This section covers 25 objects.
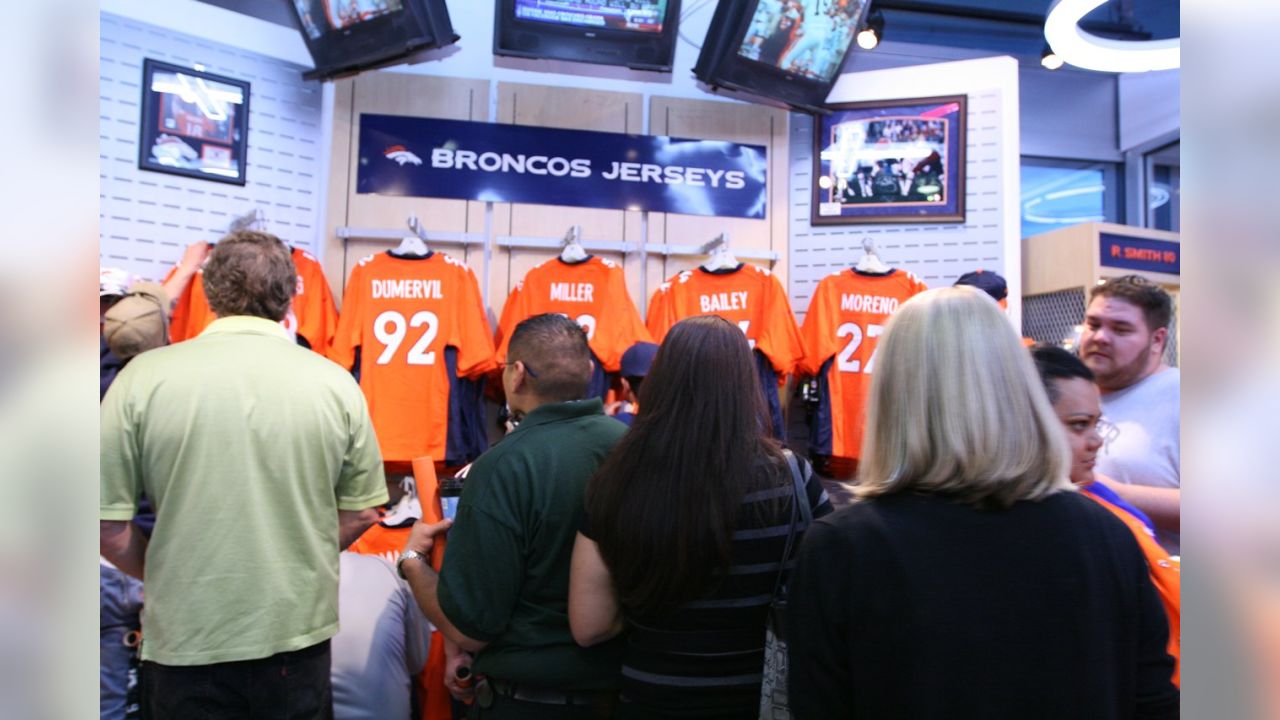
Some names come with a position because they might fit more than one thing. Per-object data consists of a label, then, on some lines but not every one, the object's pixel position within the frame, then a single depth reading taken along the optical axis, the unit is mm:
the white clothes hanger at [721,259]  4910
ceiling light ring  3344
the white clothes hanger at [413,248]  4551
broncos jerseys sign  4984
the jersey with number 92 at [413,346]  4312
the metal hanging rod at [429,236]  4867
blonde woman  1123
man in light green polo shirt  1940
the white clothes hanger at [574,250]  4812
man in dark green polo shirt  1802
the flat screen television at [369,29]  4645
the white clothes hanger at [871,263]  4988
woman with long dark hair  1632
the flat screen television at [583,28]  4926
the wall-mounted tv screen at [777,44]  4953
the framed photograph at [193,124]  4500
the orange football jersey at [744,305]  4745
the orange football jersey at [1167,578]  1465
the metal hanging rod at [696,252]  5250
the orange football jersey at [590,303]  4688
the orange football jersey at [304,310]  4266
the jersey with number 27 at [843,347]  4770
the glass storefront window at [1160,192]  7684
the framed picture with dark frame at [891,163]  5324
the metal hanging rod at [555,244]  5074
